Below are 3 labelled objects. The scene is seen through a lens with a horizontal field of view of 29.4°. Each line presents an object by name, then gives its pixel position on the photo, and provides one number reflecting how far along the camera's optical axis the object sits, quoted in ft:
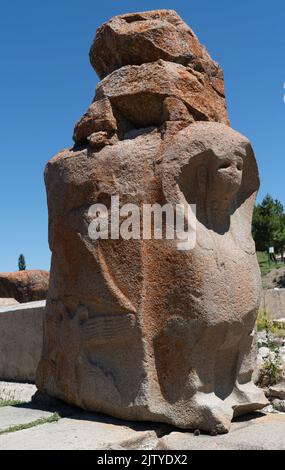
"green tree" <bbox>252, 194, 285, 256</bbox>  111.04
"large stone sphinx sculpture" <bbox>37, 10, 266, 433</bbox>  11.95
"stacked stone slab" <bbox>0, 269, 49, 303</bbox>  34.50
